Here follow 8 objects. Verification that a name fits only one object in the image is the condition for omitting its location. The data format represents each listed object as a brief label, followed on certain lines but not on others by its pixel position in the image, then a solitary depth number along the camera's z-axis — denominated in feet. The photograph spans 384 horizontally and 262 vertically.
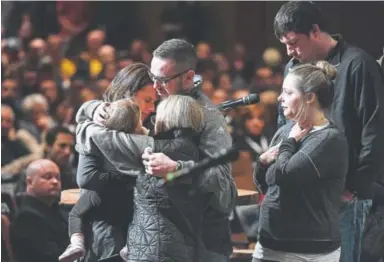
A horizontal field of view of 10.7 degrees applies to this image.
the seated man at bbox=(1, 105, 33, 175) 45.05
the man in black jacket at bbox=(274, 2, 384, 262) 28.81
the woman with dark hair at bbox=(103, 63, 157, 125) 29.97
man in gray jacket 27.89
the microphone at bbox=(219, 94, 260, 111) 29.45
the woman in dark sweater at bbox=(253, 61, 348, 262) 27.10
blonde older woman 27.44
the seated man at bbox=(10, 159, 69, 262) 33.53
